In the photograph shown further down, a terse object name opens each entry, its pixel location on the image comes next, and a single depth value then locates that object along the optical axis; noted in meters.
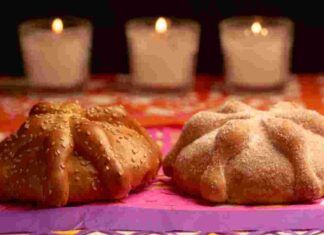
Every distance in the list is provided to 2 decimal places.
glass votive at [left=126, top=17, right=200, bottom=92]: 0.93
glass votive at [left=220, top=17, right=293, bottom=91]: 0.93
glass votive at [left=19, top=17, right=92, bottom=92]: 0.93
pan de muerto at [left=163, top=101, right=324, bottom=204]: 0.64
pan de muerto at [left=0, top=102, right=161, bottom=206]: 0.63
